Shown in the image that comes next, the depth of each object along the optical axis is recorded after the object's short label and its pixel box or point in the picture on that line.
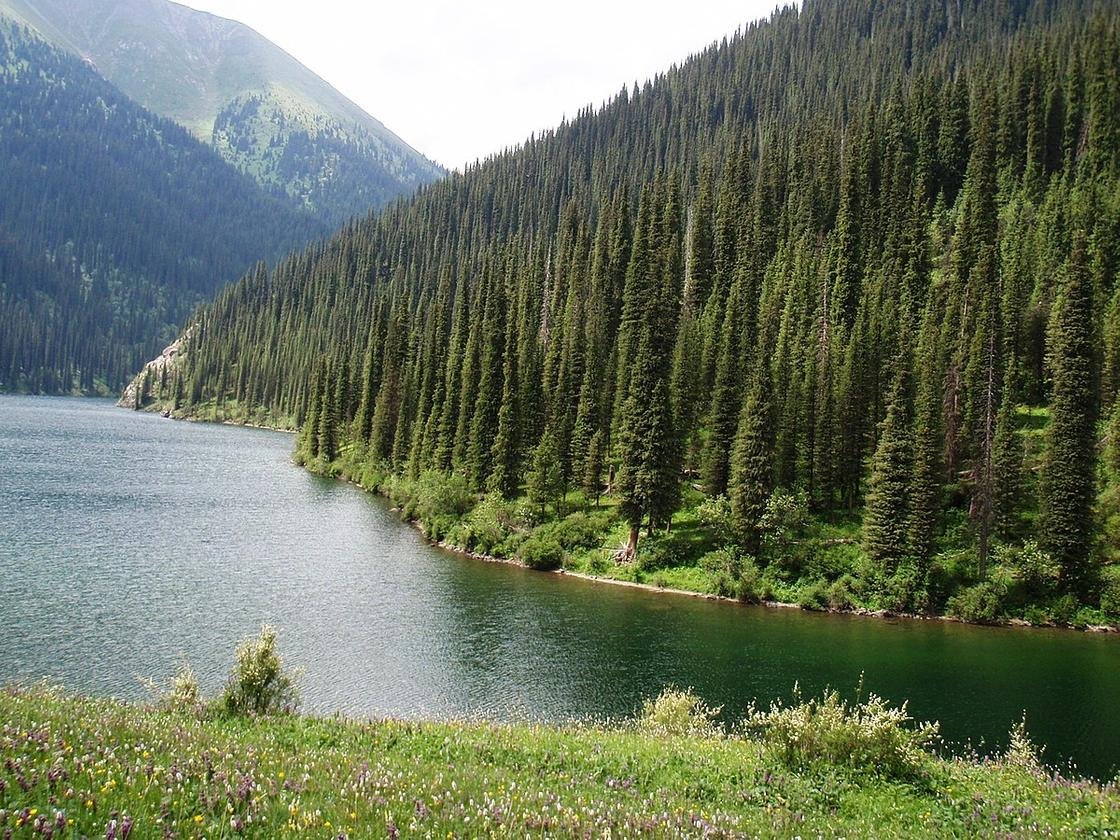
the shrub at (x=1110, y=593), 54.91
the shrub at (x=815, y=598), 58.91
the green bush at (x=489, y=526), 72.25
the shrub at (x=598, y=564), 66.50
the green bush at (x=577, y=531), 70.56
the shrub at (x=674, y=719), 23.75
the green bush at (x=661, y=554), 65.50
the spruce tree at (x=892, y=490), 60.69
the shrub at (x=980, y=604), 56.25
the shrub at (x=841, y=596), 58.69
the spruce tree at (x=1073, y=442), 57.38
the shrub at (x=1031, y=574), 56.94
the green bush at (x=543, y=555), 68.44
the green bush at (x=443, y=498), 80.06
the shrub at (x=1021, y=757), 19.99
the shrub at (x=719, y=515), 66.25
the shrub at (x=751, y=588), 60.34
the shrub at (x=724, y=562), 62.25
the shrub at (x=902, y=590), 57.88
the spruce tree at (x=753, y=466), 64.94
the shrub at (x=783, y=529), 63.47
